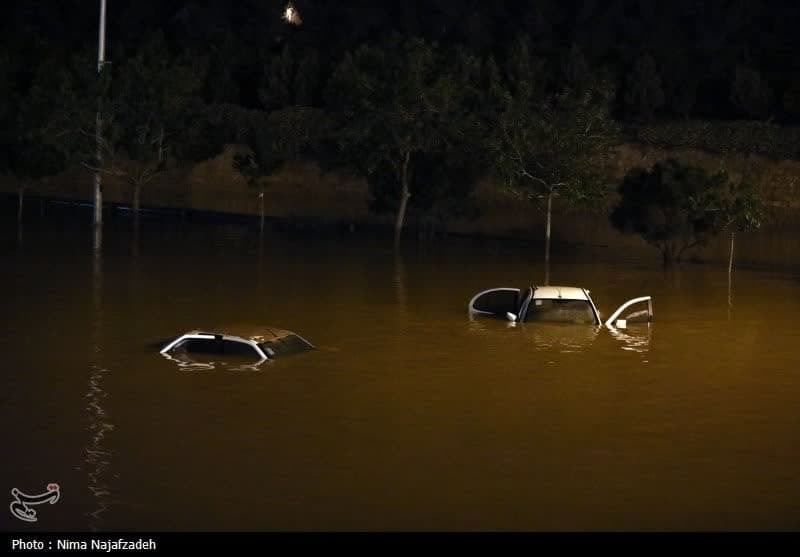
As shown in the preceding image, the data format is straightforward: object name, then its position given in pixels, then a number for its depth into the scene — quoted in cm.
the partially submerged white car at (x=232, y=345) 2925
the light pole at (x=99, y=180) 5784
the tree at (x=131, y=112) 6400
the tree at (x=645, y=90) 8531
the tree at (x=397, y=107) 6066
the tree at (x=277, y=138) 7356
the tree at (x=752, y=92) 8212
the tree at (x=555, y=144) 5722
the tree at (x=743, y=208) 5150
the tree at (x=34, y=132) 6894
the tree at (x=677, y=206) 5244
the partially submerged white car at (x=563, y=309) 3597
